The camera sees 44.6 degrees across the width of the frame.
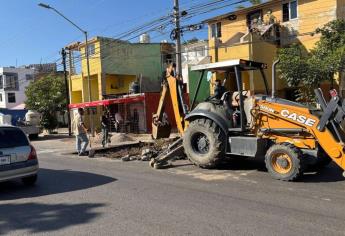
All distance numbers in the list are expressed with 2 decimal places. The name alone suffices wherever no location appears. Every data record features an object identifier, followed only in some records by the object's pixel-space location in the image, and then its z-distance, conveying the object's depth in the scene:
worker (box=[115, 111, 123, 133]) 30.14
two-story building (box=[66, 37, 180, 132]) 35.09
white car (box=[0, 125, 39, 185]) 8.92
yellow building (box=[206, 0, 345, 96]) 29.30
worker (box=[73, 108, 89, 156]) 15.18
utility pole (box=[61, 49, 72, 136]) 31.95
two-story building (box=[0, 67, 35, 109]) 68.69
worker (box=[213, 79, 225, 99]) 10.44
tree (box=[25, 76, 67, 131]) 36.31
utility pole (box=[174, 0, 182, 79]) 22.54
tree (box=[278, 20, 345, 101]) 22.77
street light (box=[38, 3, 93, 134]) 26.19
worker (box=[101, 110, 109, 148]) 19.84
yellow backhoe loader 8.32
